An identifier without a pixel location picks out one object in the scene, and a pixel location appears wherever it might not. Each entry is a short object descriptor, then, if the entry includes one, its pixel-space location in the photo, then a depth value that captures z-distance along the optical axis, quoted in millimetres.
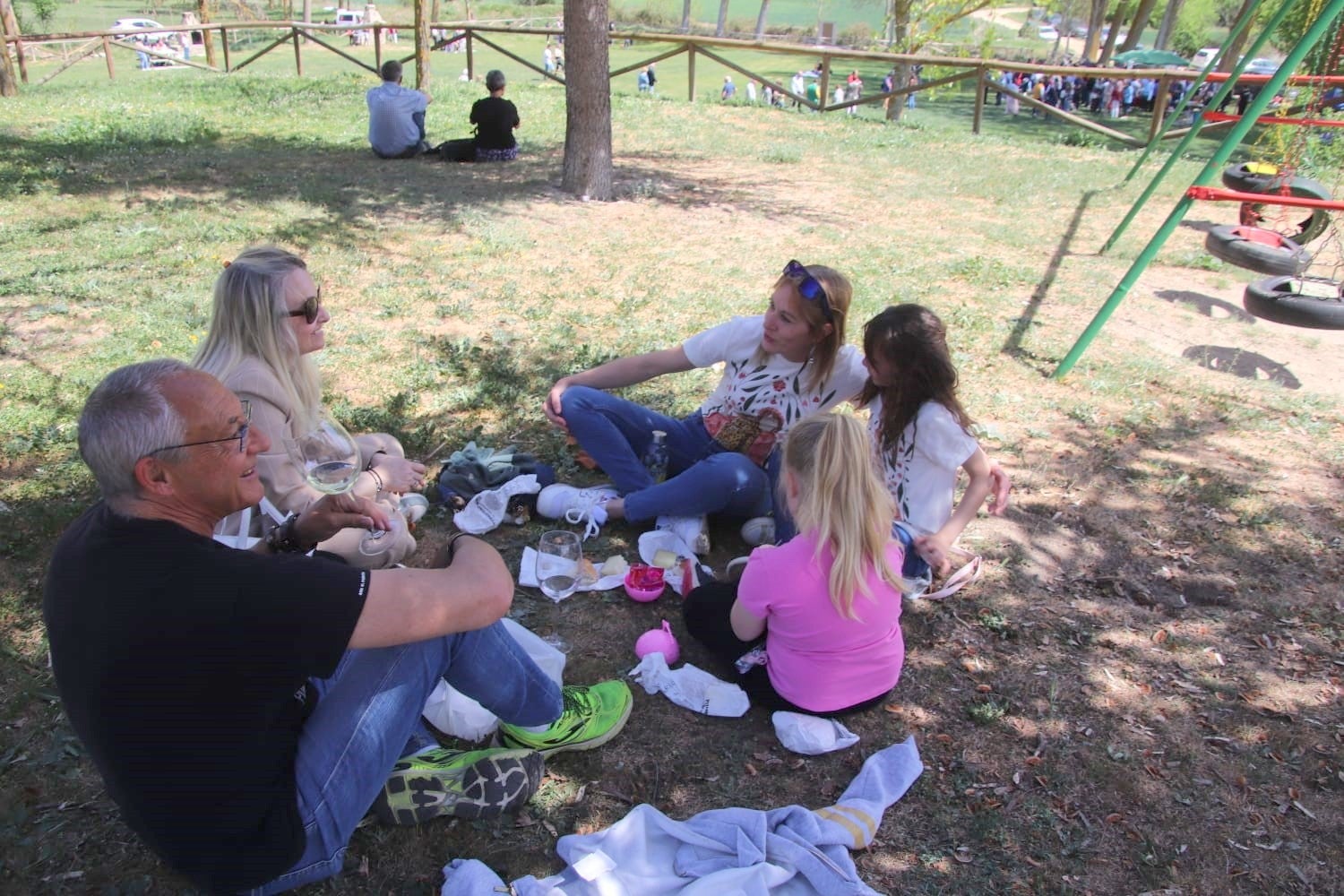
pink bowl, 3486
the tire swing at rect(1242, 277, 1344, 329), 5277
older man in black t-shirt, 1685
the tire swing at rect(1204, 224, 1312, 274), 5980
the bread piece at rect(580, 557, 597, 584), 3590
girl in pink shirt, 2564
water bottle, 4117
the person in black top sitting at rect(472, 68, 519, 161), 10781
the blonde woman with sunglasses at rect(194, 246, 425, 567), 2912
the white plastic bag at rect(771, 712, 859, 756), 2807
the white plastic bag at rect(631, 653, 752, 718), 2984
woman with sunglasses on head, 3635
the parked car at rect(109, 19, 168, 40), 41078
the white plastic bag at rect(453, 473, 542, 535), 3895
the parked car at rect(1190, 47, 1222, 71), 44081
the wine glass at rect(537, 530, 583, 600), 3361
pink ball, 3199
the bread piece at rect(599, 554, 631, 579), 3646
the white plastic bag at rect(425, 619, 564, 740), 2758
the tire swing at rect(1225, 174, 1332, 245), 7328
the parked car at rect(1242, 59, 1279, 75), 31636
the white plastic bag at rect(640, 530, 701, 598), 3584
